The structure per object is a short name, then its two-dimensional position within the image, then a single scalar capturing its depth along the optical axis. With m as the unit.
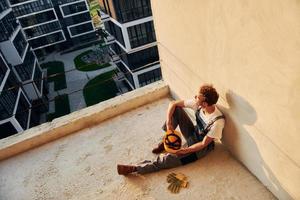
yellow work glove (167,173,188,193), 2.91
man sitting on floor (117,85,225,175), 2.78
